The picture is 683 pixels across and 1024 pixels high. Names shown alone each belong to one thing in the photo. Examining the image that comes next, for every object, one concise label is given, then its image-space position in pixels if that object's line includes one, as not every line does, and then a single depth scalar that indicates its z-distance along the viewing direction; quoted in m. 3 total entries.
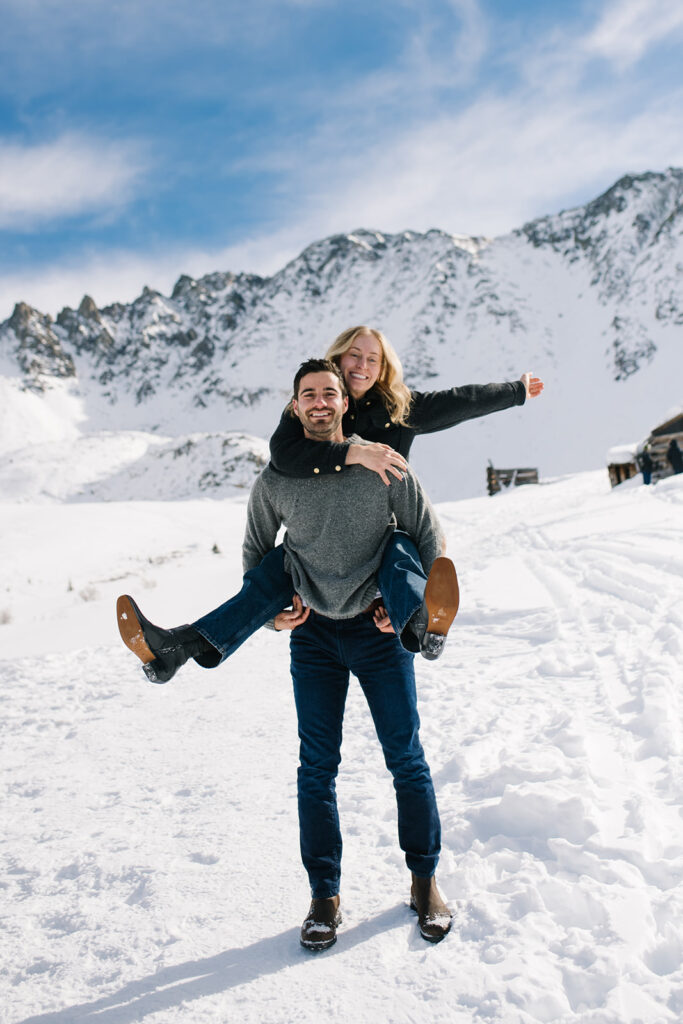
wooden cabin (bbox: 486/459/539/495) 41.12
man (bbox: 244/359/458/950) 2.29
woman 2.24
